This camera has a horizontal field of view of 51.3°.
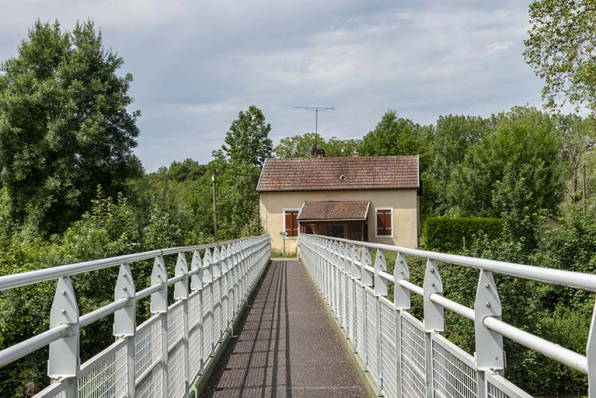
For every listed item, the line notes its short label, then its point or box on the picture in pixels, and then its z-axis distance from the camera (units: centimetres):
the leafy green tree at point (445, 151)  7031
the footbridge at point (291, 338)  246
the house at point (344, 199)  4088
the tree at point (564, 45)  1748
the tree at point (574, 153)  5738
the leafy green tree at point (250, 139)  7338
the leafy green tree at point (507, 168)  5416
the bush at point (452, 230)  3744
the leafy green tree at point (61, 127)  3297
